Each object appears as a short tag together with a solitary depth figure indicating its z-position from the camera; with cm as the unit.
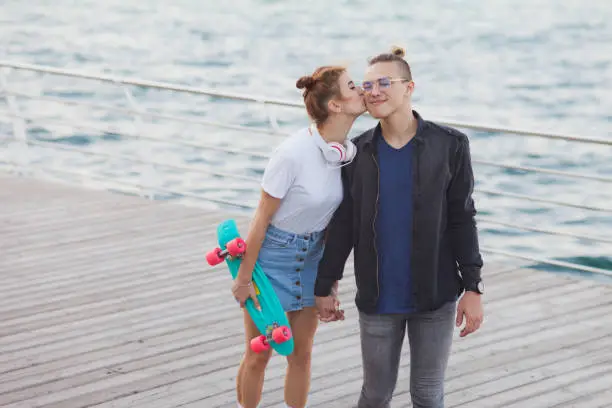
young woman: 623
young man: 600
